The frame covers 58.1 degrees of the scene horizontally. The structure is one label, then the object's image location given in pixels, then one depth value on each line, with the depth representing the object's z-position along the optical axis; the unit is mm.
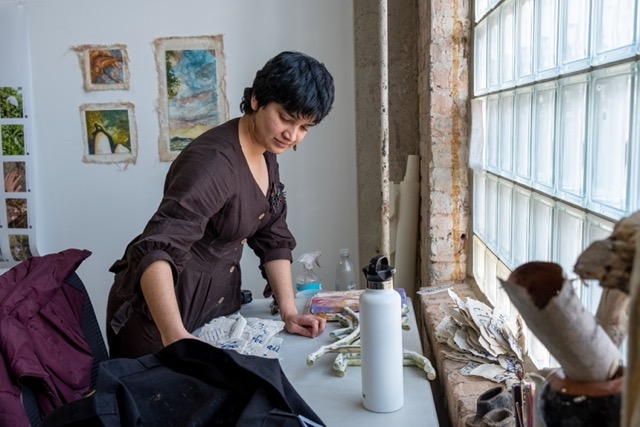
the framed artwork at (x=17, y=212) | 2996
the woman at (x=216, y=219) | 1385
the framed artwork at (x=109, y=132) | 2918
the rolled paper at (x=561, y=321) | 407
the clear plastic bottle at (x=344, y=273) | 2578
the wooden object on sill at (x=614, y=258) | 399
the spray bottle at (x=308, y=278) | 2063
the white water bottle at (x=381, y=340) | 1061
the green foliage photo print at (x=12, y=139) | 2961
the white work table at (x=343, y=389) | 1082
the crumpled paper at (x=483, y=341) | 1221
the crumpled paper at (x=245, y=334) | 1443
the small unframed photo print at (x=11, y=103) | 2939
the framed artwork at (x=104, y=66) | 2873
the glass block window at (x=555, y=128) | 817
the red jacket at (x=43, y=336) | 1386
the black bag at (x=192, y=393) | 860
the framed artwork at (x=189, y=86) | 2834
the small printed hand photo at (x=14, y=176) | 2977
